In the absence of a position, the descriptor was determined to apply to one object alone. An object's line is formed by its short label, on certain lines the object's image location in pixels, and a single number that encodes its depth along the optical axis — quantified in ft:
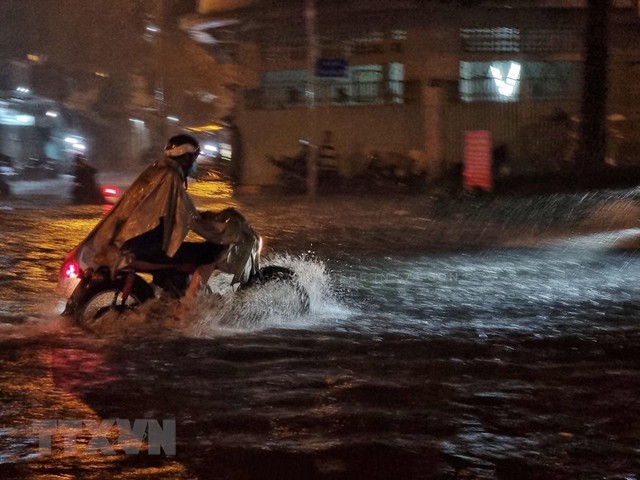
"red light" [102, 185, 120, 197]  63.74
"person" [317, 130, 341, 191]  88.22
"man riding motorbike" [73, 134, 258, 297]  26.50
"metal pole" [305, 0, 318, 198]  77.51
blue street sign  72.43
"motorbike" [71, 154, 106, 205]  72.28
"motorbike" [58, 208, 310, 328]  26.71
